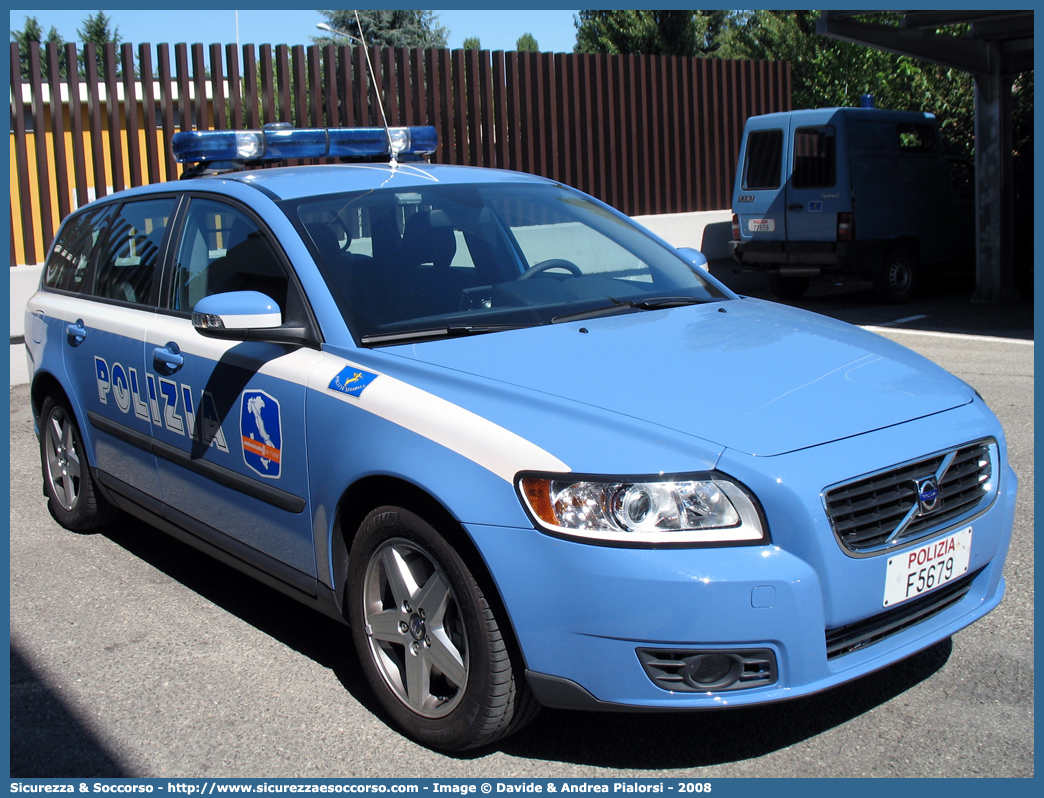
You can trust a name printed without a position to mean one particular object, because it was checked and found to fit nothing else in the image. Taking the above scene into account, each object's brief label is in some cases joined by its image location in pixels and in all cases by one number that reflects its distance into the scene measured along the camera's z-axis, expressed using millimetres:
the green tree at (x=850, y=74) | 18375
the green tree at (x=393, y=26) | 37062
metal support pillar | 12492
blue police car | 2475
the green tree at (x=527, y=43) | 60491
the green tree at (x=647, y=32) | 30312
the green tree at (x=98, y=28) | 54675
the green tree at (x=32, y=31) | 52959
